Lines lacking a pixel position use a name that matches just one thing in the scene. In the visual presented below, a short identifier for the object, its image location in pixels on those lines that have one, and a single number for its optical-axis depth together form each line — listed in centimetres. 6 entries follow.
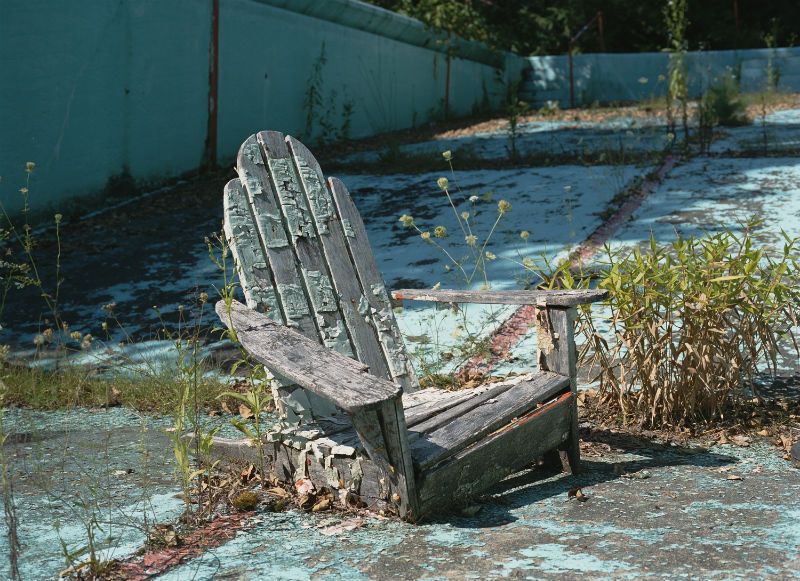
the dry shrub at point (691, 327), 330
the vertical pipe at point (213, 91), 854
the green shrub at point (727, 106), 1048
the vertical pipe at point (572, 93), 1653
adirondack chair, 246
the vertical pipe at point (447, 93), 1410
